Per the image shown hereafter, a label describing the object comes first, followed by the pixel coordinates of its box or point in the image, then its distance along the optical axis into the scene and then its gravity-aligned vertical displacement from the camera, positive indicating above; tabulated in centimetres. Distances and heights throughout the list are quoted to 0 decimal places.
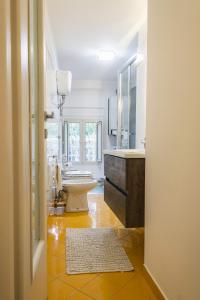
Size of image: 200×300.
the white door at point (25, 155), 75 -5
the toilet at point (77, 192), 338 -73
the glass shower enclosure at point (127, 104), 338 +56
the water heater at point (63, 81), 388 +97
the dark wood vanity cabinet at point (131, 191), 183 -38
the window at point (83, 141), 575 +0
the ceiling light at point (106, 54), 386 +140
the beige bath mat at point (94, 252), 191 -99
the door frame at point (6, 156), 64 -4
